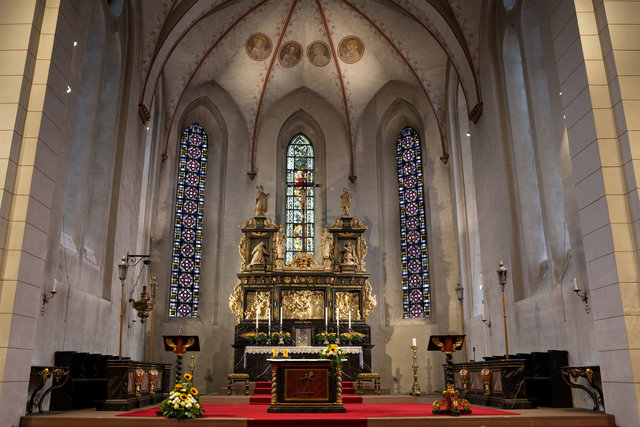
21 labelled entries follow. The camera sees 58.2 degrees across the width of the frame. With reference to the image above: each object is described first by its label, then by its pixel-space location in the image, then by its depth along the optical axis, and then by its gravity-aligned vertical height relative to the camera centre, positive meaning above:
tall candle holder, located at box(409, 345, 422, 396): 15.34 -0.29
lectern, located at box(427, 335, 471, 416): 9.59 -0.09
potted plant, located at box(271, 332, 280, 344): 16.14 +0.95
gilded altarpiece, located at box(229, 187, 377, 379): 17.05 +2.56
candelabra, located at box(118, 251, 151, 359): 12.82 +2.23
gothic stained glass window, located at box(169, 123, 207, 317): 19.38 +5.04
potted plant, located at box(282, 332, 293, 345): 16.38 +0.95
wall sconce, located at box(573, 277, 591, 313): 10.32 +1.32
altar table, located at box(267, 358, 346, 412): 10.55 -0.19
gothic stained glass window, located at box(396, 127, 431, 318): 19.56 +4.91
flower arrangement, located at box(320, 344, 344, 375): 10.45 +0.32
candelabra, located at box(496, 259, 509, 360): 12.52 +2.08
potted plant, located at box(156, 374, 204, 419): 8.81 -0.48
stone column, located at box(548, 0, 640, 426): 8.27 +3.11
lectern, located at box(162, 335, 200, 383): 12.65 +0.63
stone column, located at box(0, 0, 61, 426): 8.36 +2.99
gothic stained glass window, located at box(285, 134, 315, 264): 20.84 +6.31
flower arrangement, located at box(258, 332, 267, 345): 16.09 +0.92
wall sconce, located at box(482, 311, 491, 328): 15.37 +1.32
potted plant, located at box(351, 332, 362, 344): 16.36 +0.94
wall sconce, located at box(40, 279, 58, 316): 10.66 +1.40
